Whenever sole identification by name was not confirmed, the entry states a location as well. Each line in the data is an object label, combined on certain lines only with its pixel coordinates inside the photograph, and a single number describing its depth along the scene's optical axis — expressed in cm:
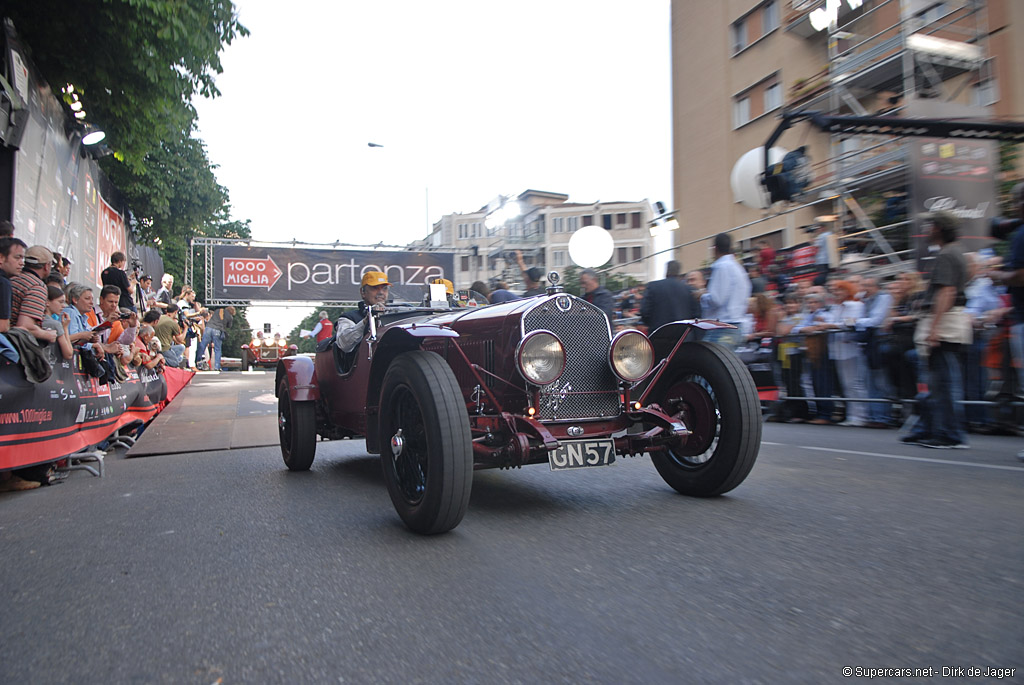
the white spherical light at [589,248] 891
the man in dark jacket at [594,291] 707
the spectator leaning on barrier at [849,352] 834
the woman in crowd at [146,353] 953
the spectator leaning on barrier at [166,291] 1947
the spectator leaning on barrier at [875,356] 802
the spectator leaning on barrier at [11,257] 546
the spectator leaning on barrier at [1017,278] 529
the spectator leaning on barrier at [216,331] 2454
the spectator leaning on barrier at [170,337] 1368
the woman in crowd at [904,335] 757
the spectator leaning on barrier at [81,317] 643
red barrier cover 496
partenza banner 2953
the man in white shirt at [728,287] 797
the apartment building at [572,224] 5919
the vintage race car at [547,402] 347
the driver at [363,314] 535
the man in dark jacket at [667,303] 709
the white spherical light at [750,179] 1545
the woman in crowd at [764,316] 945
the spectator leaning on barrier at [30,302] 542
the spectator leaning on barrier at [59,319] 580
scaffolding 1241
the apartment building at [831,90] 1341
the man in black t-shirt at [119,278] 1062
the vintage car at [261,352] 3014
